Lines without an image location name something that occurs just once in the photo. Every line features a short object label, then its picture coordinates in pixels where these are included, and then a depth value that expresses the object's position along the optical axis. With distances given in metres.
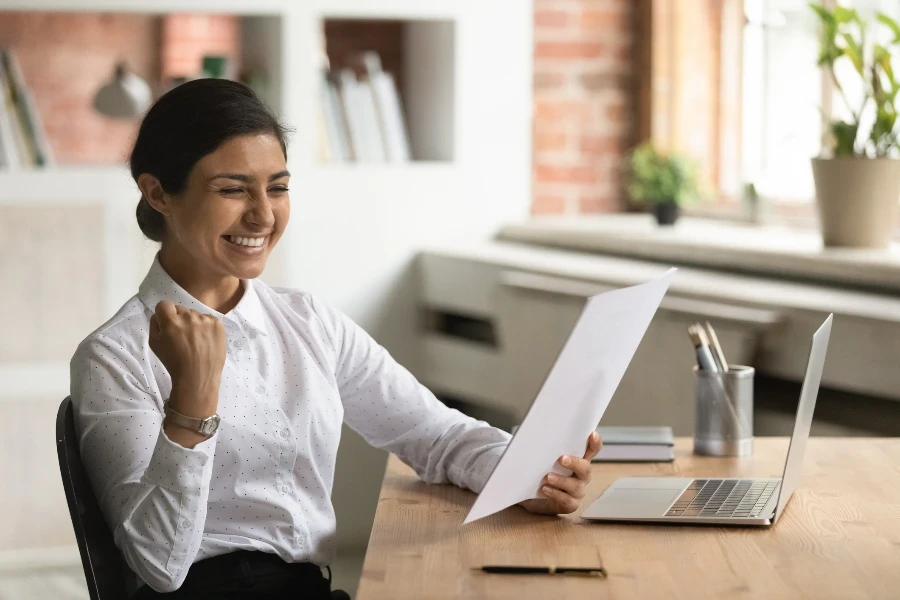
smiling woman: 2.62
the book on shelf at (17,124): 4.36
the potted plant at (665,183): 4.47
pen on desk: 2.45
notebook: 2.92
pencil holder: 2.93
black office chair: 2.60
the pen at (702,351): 2.96
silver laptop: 2.60
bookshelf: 4.40
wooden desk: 2.40
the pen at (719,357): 2.97
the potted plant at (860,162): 3.60
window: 4.43
